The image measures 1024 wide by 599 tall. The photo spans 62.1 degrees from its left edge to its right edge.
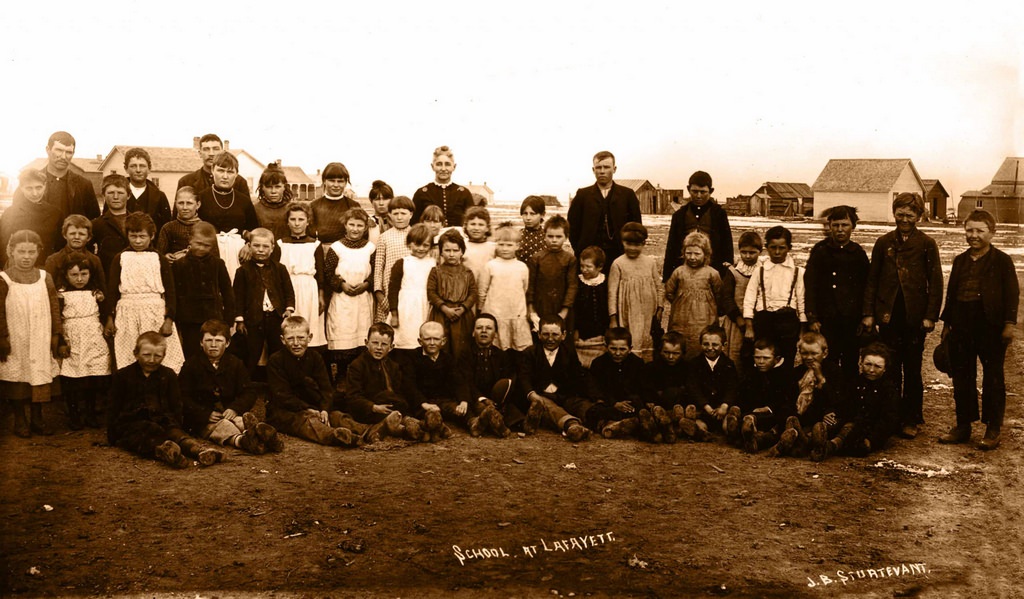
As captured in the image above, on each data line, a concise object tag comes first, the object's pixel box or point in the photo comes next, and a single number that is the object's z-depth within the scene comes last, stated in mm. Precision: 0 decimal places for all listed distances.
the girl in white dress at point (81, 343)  5637
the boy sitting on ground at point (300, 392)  5492
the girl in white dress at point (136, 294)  5727
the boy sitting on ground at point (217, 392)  5297
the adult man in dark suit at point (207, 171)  6699
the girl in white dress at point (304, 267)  6305
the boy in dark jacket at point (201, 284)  5930
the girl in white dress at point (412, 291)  6305
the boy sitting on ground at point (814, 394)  5309
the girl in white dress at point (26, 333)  5438
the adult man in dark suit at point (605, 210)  6855
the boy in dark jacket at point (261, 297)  6070
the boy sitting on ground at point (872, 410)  5180
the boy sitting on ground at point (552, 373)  5906
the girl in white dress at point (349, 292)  6406
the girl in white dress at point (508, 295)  6375
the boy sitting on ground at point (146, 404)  5031
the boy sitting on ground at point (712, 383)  5645
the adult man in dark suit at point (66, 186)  5977
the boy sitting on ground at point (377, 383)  5645
